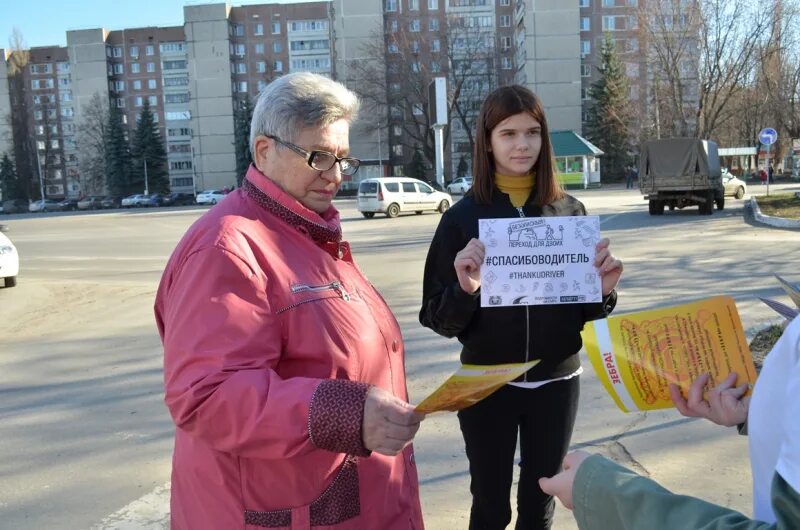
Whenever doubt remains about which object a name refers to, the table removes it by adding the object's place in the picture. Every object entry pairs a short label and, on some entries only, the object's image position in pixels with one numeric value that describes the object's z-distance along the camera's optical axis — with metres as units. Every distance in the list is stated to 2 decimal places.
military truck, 23.34
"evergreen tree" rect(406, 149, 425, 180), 72.00
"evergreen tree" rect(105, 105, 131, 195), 75.31
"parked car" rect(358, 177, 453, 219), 28.53
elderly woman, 1.46
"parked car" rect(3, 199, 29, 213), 68.75
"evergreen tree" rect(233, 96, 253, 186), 76.57
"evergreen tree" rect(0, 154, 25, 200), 82.25
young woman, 2.69
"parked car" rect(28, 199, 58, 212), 66.88
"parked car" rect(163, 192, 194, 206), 68.79
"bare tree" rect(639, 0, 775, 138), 36.19
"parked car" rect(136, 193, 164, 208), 66.44
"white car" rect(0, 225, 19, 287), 12.48
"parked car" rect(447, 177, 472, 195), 57.31
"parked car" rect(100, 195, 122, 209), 67.94
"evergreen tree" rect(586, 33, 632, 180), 64.81
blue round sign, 26.00
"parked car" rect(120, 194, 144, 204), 66.88
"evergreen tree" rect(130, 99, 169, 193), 76.06
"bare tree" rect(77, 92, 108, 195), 81.31
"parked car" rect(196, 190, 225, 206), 61.19
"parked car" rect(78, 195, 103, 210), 66.12
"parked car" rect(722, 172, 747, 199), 31.69
